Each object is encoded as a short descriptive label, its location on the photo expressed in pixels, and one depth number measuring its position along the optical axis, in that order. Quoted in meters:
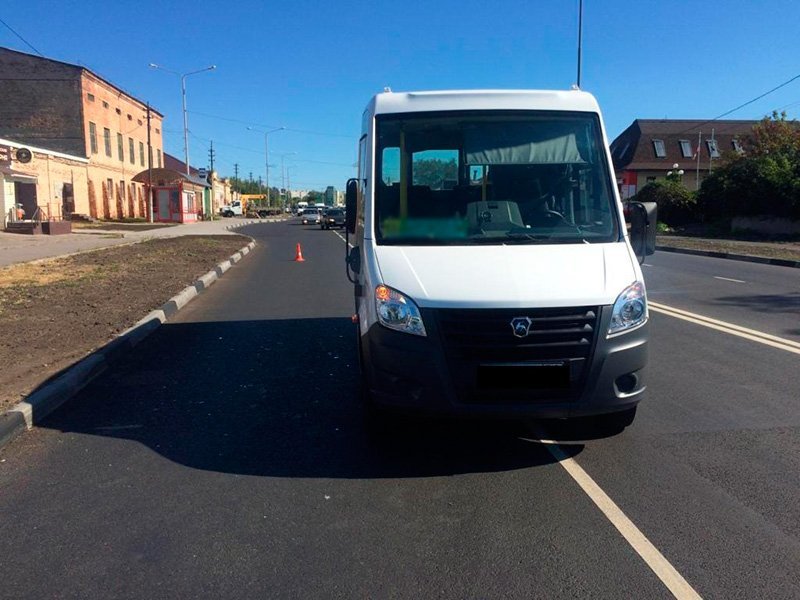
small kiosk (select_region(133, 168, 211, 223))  50.09
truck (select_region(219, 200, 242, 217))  85.53
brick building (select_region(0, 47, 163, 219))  43.31
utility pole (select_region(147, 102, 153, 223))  45.62
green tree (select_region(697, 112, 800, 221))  29.74
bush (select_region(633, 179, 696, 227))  36.91
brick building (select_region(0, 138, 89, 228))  31.14
